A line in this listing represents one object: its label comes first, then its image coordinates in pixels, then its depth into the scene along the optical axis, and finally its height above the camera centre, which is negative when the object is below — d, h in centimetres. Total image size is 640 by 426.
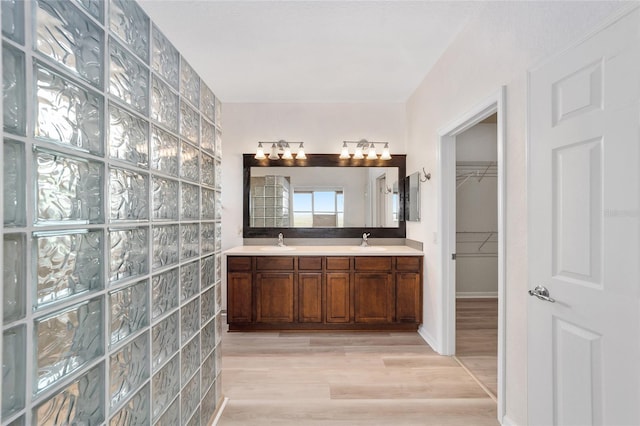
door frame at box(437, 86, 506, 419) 290 -21
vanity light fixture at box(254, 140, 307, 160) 402 +74
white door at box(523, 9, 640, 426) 112 -8
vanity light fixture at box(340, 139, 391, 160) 400 +75
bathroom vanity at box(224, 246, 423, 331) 348 -84
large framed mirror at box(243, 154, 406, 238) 410 +18
